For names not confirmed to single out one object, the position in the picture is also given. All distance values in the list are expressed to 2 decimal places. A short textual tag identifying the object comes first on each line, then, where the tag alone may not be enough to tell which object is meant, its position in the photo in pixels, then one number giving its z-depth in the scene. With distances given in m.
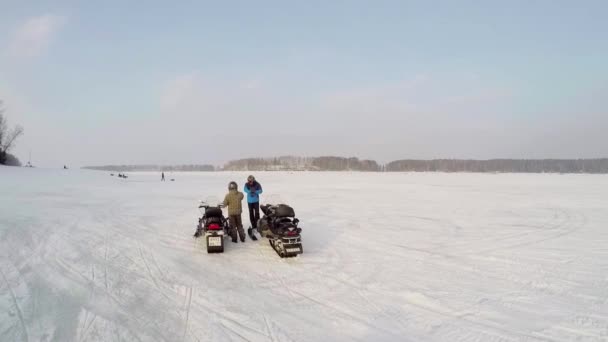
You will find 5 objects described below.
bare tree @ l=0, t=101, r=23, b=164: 46.66
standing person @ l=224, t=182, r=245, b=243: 7.90
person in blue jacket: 8.63
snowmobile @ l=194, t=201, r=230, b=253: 7.14
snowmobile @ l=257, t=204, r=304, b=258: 6.80
